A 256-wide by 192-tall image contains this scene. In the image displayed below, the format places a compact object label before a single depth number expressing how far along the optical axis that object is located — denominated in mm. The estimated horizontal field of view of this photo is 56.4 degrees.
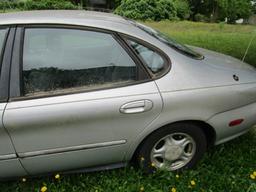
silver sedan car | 1798
